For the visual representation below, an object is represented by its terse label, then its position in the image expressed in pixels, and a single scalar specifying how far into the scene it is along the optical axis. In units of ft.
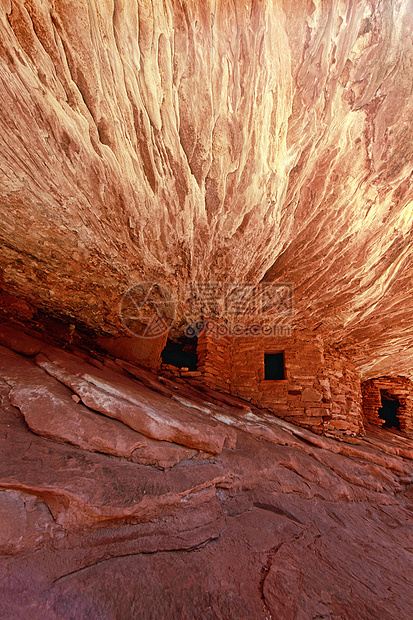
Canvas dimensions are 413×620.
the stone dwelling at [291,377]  16.83
